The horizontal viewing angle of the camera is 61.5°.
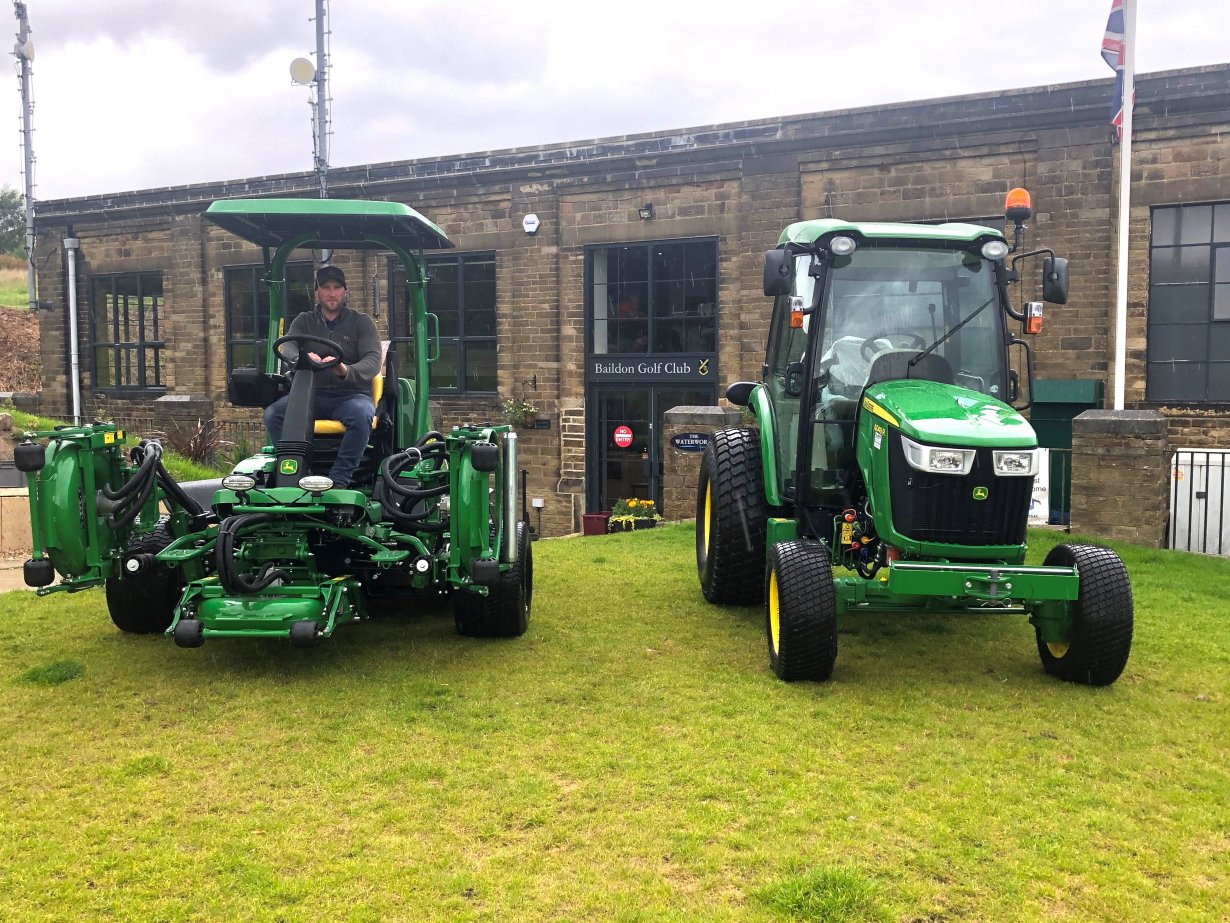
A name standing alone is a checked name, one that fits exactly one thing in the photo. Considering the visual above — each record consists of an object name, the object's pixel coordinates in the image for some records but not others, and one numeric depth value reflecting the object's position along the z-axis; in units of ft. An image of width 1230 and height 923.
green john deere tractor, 16.89
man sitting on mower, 19.66
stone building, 42.55
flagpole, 36.78
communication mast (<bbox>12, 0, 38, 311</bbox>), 73.51
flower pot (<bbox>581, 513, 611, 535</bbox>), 48.65
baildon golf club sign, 51.44
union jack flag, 37.68
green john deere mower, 17.07
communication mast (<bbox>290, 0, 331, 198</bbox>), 57.62
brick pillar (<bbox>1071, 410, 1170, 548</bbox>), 32.71
